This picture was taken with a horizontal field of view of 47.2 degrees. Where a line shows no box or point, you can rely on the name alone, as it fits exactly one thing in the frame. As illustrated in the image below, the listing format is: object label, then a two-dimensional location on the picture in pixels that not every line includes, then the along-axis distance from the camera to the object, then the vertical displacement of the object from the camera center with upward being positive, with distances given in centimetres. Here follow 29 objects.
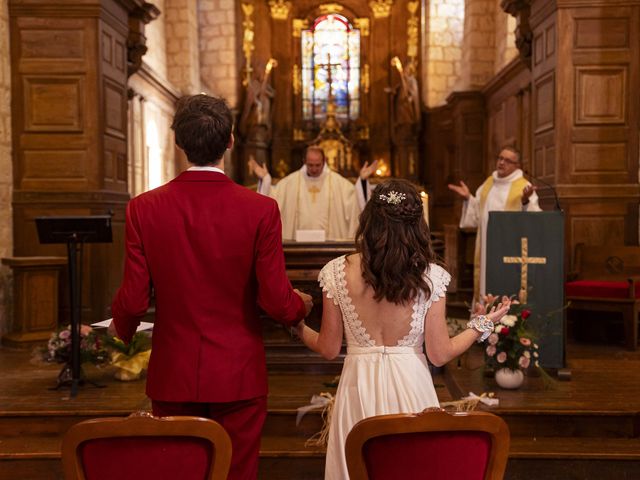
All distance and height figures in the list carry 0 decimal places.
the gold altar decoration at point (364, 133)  1784 +191
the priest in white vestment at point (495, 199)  637 +11
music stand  469 -17
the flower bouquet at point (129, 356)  514 -104
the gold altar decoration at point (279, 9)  1812 +504
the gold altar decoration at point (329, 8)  1855 +515
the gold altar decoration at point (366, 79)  1831 +332
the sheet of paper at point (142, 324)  335 -58
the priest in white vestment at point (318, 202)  711 +9
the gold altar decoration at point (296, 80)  1830 +328
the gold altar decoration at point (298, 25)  1848 +470
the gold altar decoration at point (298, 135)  1787 +186
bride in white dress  241 -37
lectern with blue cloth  520 -39
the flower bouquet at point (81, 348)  500 -94
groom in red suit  229 -21
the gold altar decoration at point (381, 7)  1825 +510
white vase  478 -109
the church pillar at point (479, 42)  1227 +288
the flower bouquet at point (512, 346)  476 -88
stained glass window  1861 +368
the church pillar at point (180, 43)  1355 +312
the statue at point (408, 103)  1622 +243
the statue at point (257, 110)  1639 +230
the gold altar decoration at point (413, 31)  1712 +426
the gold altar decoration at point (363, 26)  1859 +472
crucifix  1800 +354
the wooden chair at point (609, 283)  625 -63
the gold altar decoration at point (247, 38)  1664 +397
